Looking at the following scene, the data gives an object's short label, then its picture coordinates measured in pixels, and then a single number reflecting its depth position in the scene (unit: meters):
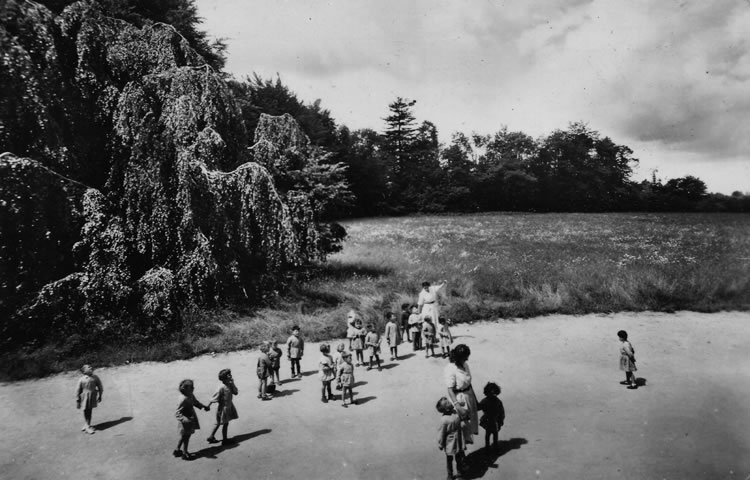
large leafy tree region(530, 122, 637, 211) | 51.84
